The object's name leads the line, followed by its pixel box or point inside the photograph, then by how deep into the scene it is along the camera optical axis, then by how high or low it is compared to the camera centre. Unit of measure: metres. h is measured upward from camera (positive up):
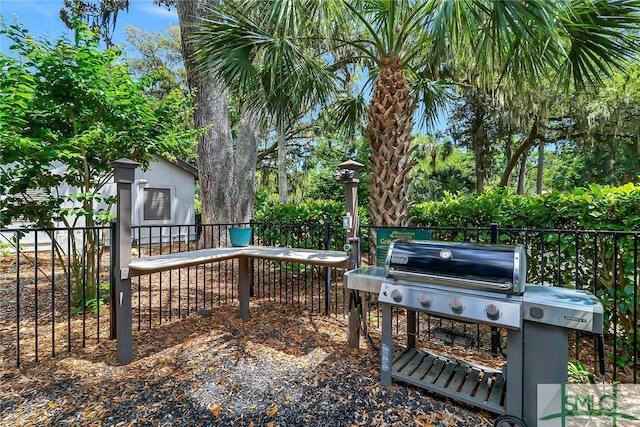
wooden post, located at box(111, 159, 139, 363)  2.71 -0.40
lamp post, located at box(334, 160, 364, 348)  3.06 -0.17
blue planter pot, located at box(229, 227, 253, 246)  4.04 -0.33
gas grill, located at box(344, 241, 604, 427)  1.82 -0.62
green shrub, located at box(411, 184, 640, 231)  2.68 +0.02
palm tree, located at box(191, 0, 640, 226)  2.77 +1.71
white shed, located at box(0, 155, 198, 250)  10.23 +0.53
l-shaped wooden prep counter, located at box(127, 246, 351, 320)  2.79 -0.49
